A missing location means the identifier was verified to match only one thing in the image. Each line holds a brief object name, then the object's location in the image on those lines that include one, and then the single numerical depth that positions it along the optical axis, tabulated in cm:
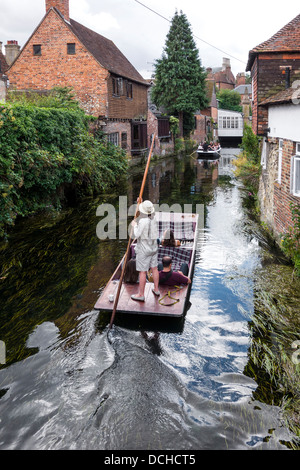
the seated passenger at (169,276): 796
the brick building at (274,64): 1321
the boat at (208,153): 3619
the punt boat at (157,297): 718
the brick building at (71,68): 2525
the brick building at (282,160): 924
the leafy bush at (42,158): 1184
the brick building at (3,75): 2401
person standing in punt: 745
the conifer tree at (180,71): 4069
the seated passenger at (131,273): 827
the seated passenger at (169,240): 1005
